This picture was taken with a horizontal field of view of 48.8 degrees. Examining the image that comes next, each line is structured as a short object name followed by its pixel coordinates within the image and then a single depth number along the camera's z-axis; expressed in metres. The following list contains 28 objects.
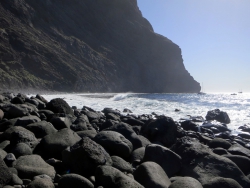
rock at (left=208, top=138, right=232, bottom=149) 9.55
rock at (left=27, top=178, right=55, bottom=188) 4.30
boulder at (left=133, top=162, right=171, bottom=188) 5.12
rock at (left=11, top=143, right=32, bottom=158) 5.82
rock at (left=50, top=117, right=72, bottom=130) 8.67
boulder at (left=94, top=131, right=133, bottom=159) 6.70
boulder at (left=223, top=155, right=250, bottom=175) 7.26
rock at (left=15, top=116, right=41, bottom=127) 8.15
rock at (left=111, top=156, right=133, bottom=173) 5.81
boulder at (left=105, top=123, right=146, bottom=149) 8.09
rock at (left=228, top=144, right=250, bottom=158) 8.46
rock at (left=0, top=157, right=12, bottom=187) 4.38
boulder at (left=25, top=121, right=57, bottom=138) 7.46
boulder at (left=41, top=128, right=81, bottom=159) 6.27
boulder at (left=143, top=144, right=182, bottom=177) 6.35
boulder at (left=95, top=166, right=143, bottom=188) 4.66
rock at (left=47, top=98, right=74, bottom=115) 12.24
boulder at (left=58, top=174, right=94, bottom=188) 4.50
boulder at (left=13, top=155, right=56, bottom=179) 4.97
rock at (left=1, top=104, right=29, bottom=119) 10.09
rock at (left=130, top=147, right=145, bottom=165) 6.78
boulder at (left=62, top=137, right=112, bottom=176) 5.30
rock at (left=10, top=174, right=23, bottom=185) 4.55
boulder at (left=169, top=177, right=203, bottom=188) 5.02
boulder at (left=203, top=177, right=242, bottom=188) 5.48
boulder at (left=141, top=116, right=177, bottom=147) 9.83
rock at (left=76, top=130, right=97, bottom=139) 7.85
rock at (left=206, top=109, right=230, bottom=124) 21.48
